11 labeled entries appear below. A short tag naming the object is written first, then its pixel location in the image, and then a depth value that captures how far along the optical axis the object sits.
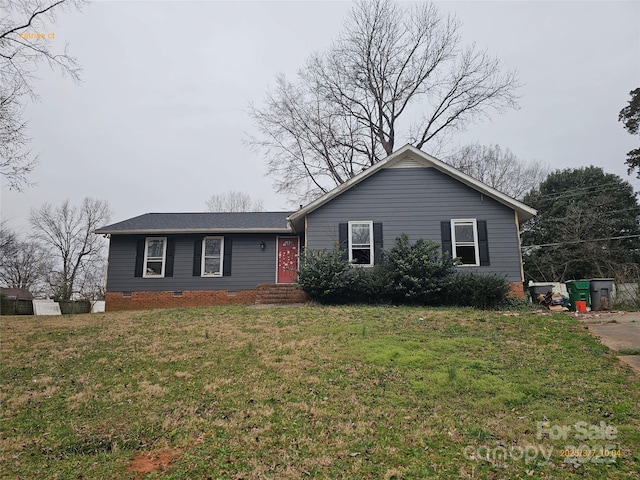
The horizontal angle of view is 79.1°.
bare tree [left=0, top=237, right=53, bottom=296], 34.72
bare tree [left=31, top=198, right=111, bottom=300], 34.34
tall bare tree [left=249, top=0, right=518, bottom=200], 21.22
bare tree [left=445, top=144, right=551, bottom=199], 28.71
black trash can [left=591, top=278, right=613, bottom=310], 12.23
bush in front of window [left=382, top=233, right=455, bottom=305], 11.65
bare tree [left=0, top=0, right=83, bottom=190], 10.86
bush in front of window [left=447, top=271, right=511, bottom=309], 11.39
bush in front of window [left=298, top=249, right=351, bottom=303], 12.06
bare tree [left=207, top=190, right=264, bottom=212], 35.50
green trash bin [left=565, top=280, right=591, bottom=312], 12.34
